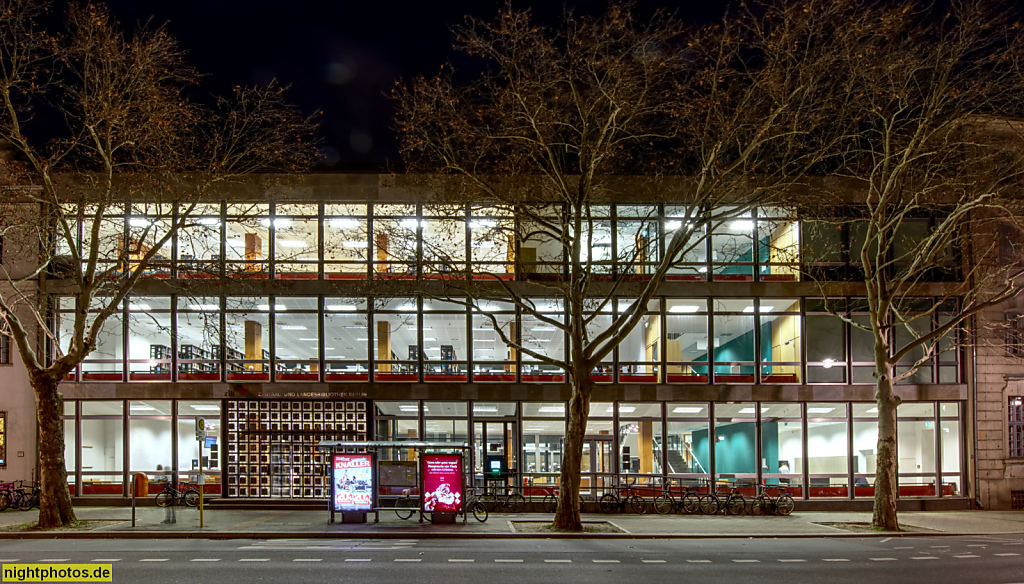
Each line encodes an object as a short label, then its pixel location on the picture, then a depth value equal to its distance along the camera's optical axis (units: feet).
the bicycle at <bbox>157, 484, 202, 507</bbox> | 82.26
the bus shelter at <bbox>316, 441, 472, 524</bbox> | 68.13
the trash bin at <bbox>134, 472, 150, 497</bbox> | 73.00
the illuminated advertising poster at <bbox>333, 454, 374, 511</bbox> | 68.13
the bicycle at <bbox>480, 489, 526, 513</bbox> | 82.33
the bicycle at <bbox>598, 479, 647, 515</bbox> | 82.94
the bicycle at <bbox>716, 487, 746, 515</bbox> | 82.53
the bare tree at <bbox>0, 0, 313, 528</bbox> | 64.23
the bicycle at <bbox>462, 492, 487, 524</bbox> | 71.26
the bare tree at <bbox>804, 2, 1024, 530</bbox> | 65.72
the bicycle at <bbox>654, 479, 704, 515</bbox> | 82.64
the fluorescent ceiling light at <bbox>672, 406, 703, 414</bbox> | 87.35
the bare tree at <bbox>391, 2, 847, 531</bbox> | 62.28
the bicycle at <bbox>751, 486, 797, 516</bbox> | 82.74
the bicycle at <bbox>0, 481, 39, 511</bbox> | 80.38
